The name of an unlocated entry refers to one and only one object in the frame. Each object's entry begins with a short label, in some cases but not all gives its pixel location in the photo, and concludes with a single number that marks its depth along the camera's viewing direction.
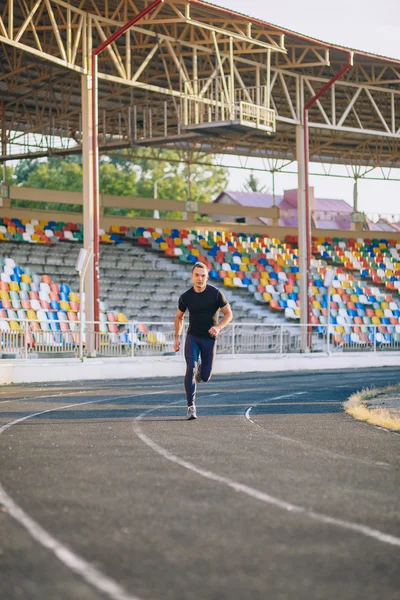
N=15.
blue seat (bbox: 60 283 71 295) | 36.67
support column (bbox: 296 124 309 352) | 38.12
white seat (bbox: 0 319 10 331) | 23.21
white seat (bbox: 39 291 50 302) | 35.50
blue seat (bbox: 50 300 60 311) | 35.10
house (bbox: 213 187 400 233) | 77.00
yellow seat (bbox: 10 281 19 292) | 35.19
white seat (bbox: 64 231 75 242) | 44.38
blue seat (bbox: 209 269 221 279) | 45.59
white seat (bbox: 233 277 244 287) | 45.41
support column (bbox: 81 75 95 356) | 31.52
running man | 13.84
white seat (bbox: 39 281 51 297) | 36.06
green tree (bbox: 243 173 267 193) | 145.75
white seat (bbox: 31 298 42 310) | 34.56
